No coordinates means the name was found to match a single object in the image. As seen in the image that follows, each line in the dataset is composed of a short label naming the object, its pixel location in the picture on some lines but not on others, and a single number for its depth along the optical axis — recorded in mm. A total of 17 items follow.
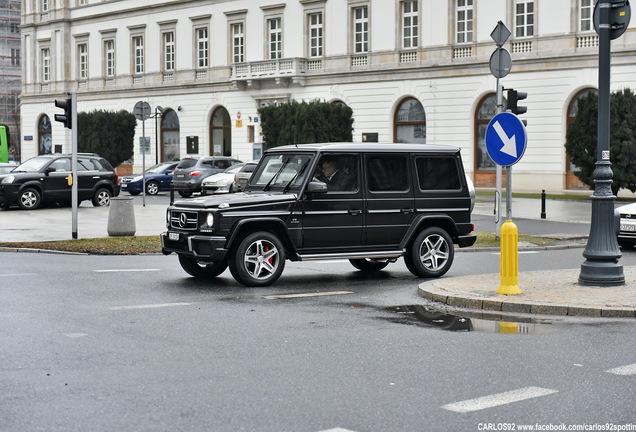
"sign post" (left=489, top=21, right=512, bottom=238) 20094
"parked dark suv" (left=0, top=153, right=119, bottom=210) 30859
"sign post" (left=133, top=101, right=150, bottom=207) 33844
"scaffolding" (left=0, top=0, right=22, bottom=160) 88938
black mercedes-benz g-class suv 13125
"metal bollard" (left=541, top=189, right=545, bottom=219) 29300
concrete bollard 21484
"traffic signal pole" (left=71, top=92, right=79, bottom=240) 20562
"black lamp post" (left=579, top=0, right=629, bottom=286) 12680
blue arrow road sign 12664
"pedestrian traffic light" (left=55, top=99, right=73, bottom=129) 20766
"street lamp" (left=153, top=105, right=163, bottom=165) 63081
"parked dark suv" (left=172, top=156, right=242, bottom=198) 41750
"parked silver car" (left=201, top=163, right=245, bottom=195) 39844
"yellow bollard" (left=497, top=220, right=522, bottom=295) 11969
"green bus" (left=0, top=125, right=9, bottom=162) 52691
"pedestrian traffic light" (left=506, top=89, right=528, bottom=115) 17798
